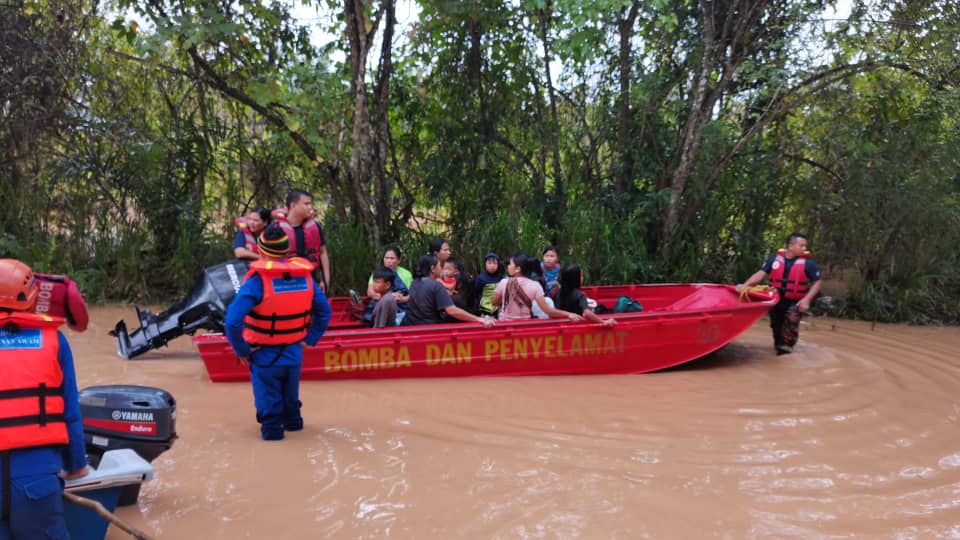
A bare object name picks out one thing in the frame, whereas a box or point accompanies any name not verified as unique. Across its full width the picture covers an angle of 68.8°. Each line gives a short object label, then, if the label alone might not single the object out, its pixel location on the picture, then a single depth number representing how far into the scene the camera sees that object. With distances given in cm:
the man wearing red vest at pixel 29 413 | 229
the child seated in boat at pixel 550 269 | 681
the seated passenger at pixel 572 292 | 598
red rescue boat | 552
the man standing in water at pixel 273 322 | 388
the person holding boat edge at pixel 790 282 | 647
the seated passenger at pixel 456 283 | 657
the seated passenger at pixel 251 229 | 622
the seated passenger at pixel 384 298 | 591
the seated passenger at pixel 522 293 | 581
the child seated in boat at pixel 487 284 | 668
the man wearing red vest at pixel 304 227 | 547
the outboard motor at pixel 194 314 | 577
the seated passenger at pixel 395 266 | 659
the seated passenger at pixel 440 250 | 687
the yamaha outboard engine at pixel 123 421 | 322
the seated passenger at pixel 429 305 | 569
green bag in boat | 671
